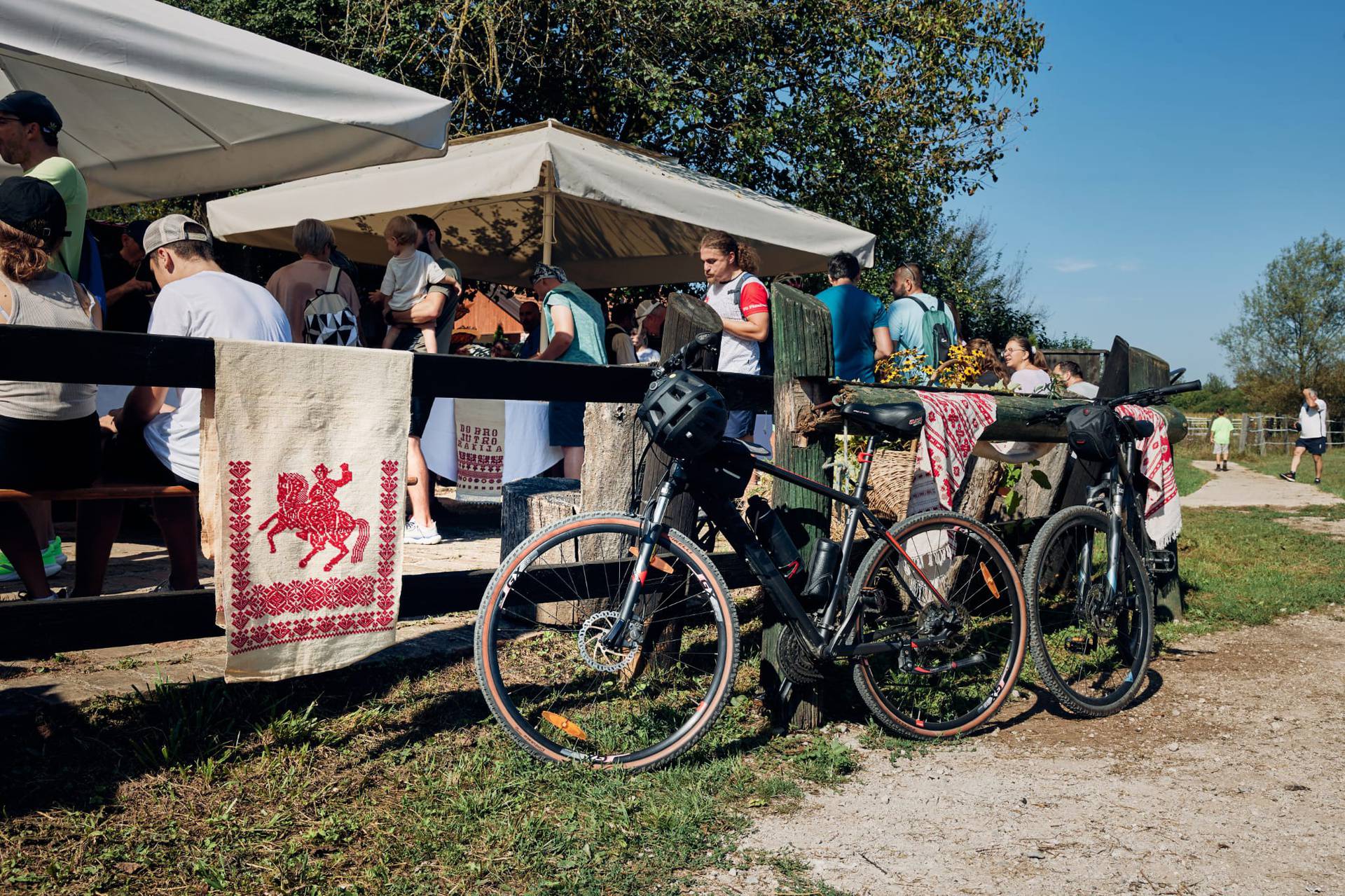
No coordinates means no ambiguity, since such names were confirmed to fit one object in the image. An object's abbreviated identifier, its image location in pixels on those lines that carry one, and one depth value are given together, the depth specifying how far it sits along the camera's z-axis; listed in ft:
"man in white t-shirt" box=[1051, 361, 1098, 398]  29.04
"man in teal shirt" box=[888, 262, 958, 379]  23.09
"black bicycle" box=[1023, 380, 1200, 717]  13.51
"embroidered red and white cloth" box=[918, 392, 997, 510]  13.03
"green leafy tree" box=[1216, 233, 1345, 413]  181.88
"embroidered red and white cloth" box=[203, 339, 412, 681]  8.80
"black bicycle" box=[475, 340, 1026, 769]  9.87
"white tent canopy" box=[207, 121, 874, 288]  21.25
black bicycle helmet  9.83
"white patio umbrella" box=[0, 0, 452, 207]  13.14
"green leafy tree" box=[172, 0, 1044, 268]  35.29
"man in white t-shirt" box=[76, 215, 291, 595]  11.85
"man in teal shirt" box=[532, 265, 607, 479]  20.70
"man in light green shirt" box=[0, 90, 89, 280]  13.24
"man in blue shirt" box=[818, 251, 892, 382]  20.49
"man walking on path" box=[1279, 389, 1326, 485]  67.15
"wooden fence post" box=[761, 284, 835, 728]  11.87
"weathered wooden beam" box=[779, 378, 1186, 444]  11.91
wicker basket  13.11
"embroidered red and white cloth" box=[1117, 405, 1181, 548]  17.30
